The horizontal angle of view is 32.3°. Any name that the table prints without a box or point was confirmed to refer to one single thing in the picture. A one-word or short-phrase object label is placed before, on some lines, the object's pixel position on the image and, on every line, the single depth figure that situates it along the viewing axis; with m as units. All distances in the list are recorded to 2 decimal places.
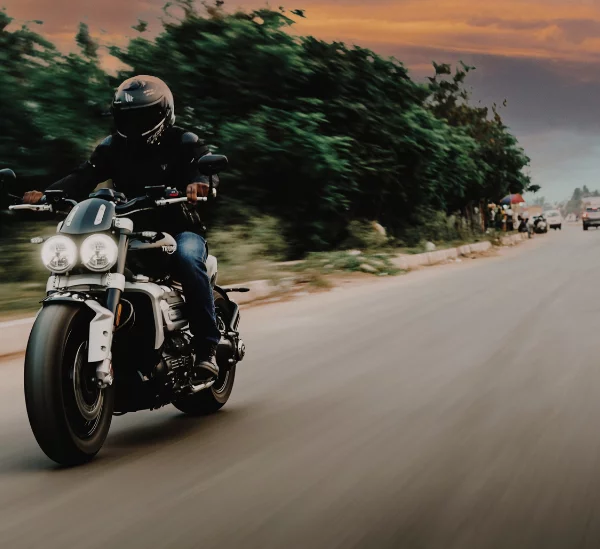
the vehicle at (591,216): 68.88
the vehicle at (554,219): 78.19
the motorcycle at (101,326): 4.52
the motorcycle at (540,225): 63.88
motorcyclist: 5.34
